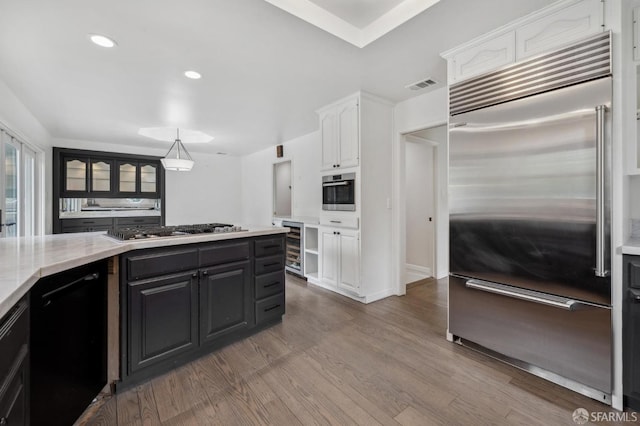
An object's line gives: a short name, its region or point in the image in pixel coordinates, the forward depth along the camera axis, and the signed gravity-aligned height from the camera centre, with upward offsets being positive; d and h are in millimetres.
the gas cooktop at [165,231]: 1964 -148
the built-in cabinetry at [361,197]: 3283 +181
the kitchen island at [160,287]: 1569 -523
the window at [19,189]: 2945 +318
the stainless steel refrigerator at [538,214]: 1643 -23
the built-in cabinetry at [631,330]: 1537 -667
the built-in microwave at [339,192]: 3359 +249
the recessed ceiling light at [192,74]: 2697 +1348
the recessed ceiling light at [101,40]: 2090 +1316
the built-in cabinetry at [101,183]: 5086 +587
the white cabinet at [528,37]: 1691 +1188
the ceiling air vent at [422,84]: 2924 +1361
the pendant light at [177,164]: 3447 +606
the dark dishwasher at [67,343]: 1163 -637
